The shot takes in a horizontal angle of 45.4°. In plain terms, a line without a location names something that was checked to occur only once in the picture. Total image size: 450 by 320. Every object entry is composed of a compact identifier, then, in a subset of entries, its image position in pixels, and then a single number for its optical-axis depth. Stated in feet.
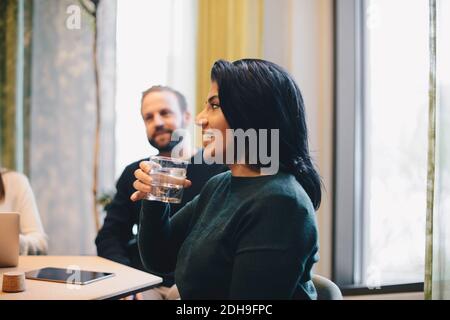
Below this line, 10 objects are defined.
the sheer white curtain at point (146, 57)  7.93
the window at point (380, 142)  6.82
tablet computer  4.31
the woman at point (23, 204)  7.05
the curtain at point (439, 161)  5.72
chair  3.71
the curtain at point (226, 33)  7.39
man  6.55
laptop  4.83
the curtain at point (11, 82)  8.77
